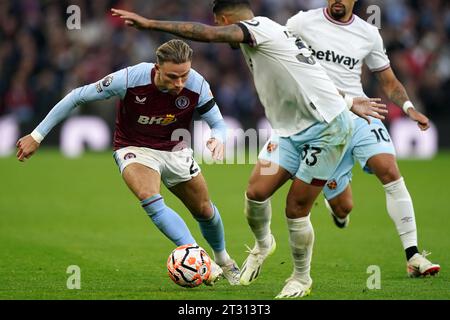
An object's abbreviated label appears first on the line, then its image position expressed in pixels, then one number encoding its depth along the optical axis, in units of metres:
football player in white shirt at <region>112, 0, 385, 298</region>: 14.77
